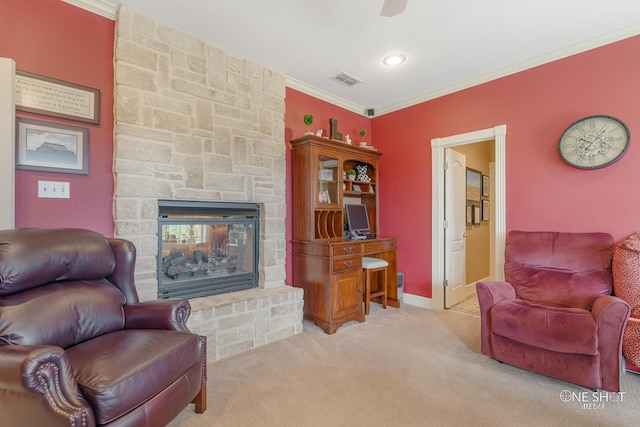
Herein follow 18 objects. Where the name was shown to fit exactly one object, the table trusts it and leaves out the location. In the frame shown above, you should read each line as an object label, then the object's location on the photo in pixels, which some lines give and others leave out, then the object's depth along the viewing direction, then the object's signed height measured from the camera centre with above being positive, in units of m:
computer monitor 3.65 -0.06
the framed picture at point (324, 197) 3.33 +0.20
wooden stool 3.44 -0.75
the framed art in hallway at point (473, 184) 4.40 +0.46
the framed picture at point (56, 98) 1.91 +0.79
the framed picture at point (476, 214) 4.59 -0.01
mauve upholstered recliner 1.85 -0.68
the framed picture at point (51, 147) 1.91 +0.45
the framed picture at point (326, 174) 3.38 +0.45
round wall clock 2.45 +0.62
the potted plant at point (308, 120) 3.27 +1.04
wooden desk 2.97 -0.68
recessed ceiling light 2.86 +1.52
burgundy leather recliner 1.10 -0.61
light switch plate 1.97 +0.17
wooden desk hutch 3.00 -0.29
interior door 3.68 -0.18
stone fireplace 2.25 +0.55
